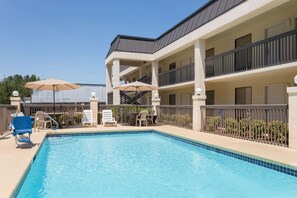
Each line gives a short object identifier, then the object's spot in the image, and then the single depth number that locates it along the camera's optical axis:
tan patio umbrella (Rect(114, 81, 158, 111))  15.48
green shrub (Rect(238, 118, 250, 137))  9.73
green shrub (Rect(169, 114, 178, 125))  15.08
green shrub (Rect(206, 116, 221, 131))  11.51
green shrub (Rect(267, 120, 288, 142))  8.14
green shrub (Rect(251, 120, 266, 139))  9.02
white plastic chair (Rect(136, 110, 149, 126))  15.08
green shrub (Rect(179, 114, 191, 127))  13.89
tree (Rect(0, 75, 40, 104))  39.24
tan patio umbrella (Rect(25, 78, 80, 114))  13.27
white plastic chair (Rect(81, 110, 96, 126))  14.77
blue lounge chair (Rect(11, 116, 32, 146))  7.90
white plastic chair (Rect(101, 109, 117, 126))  15.10
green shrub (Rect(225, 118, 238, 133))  10.38
